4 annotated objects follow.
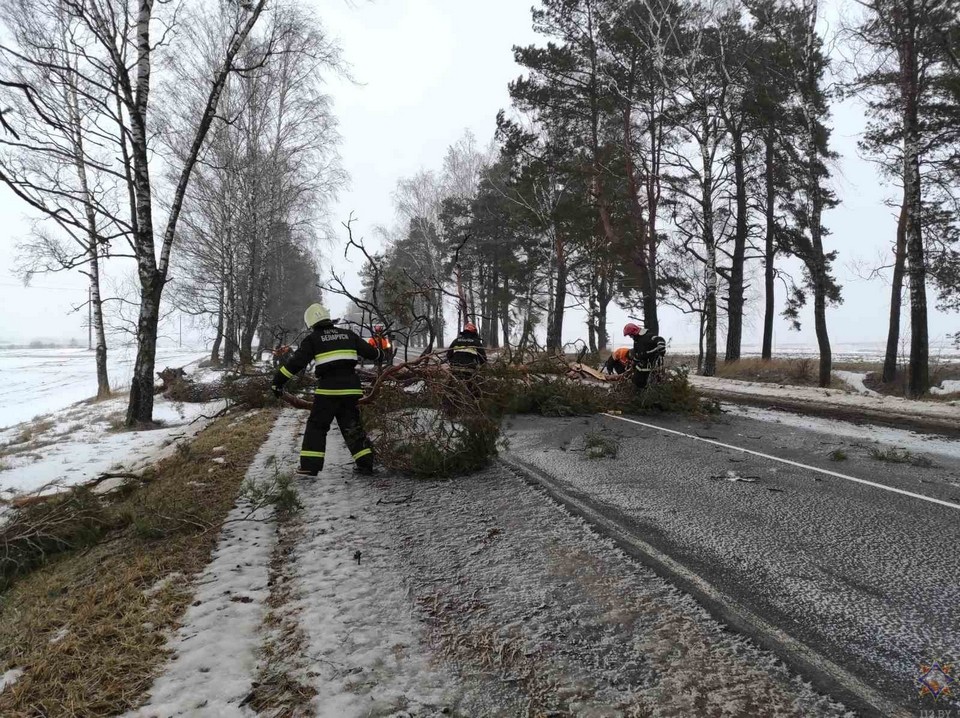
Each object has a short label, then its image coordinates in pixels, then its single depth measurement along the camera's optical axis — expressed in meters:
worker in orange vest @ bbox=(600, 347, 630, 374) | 9.70
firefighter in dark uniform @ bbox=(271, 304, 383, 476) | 4.96
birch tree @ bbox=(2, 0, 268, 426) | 7.62
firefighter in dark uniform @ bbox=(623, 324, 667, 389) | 8.98
